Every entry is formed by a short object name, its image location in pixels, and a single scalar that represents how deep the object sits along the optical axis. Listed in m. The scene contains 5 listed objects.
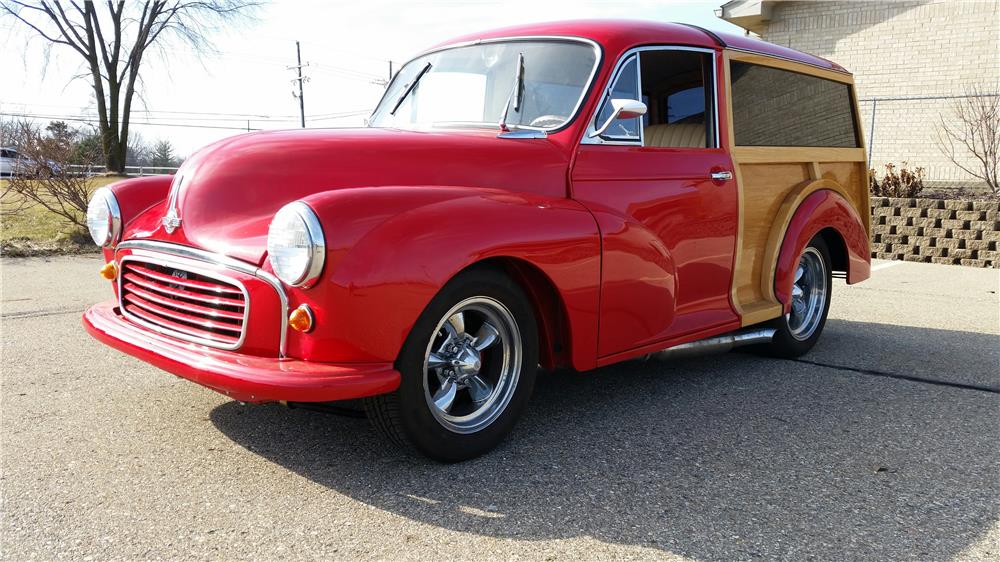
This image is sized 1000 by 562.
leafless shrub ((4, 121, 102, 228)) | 10.44
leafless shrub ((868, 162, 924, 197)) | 11.05
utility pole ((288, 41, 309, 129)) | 38.22
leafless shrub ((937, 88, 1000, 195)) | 11.65
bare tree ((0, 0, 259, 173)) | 23.05
